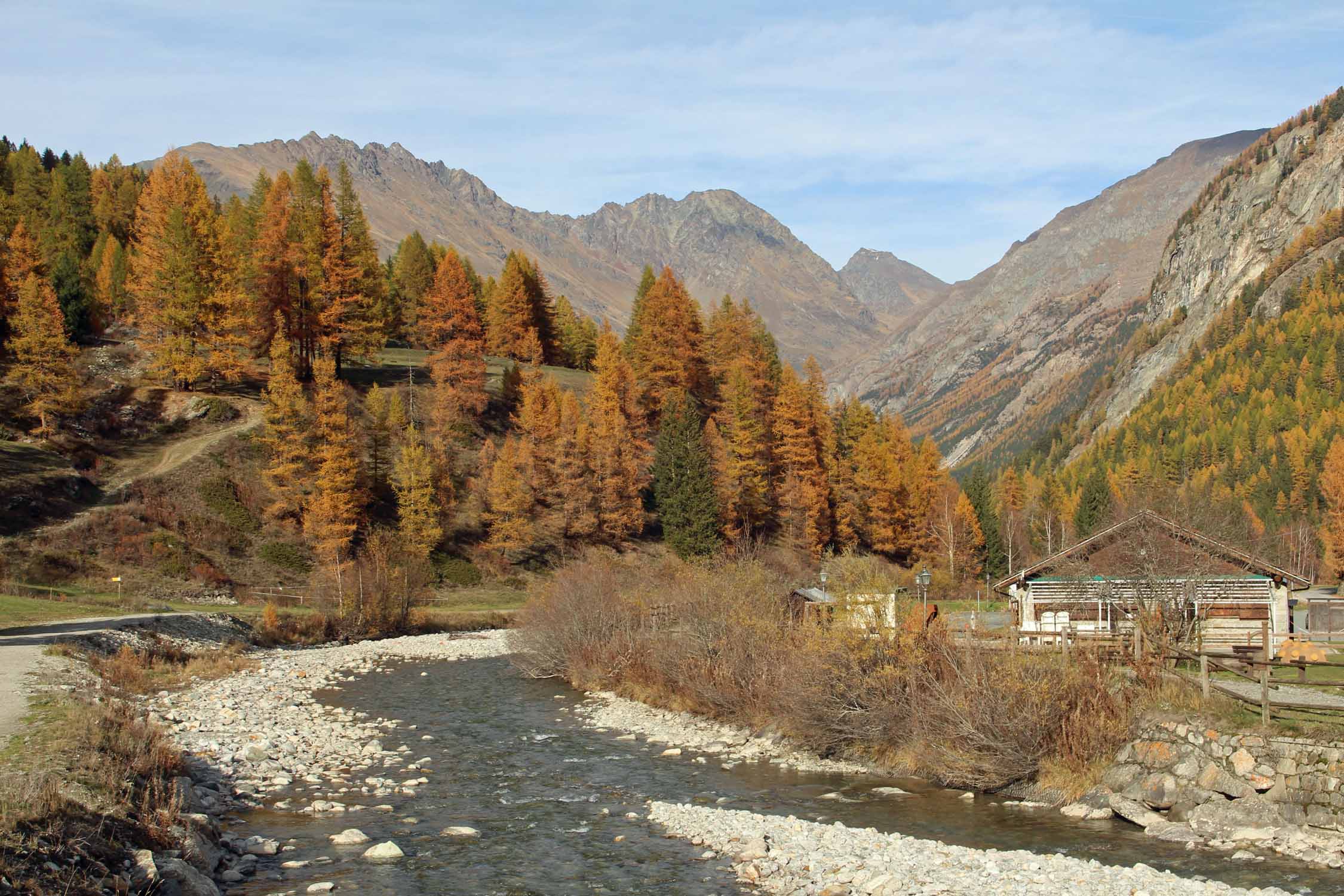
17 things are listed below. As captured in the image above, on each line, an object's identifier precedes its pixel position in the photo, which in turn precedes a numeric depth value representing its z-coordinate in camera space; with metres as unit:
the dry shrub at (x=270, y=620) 45.88
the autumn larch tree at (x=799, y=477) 74.31
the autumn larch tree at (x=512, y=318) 95.06
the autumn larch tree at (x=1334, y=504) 107.12
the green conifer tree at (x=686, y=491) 70.06
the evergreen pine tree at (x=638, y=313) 95.75
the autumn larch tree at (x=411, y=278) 102.44
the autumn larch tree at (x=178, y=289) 64.69
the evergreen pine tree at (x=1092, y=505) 100.06
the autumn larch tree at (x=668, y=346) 85.25
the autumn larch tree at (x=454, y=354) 73.62
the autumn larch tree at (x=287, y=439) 59.28
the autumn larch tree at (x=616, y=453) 69.94
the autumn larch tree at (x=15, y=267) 65.56
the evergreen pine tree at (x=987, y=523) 95.94
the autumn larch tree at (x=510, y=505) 66.12
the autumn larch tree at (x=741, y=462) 73.88
